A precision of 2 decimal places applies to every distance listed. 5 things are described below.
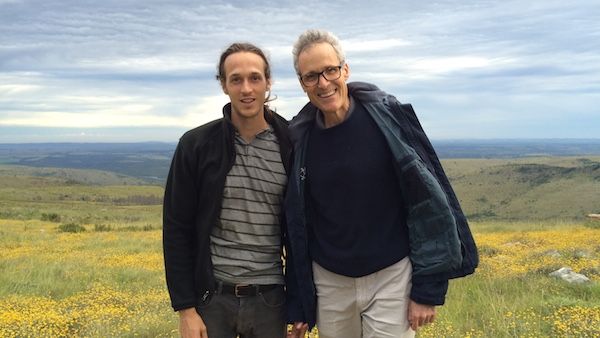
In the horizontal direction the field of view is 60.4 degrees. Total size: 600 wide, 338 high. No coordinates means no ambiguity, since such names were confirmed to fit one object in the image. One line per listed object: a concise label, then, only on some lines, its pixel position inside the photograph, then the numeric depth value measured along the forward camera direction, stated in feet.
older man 10.10
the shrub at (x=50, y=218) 103.48
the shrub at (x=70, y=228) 72.18
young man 10.54
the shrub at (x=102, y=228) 77.45
